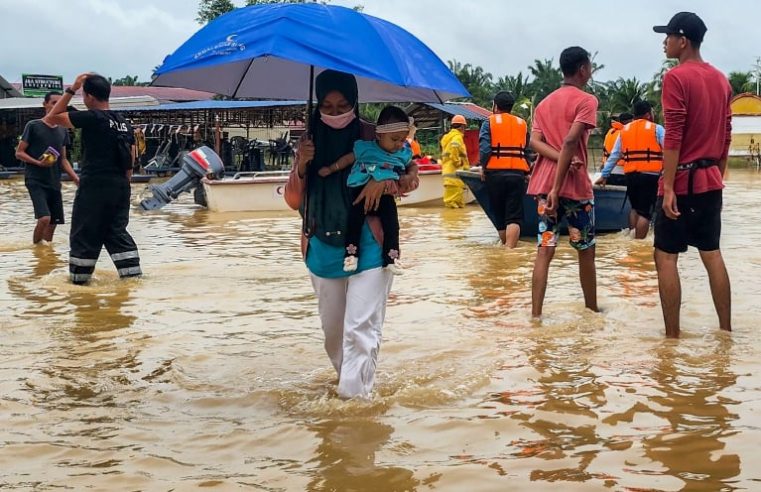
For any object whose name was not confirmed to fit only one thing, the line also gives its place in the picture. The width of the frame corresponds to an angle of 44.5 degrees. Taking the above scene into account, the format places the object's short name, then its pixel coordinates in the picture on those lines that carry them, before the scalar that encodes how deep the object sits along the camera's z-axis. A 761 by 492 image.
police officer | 7.15
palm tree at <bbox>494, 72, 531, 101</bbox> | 64.81
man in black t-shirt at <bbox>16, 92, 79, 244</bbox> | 9.81
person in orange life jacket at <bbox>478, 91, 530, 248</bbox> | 10.20
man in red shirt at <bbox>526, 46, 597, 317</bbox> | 5.95
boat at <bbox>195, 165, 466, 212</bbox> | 16.36
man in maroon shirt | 5.18
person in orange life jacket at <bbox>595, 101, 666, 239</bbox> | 10.27
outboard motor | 16.66
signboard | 40.64
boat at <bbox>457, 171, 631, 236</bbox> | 11.28
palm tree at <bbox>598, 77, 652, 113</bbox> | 53.50
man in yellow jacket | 15.81
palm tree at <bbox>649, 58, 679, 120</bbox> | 55.03
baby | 3.99
